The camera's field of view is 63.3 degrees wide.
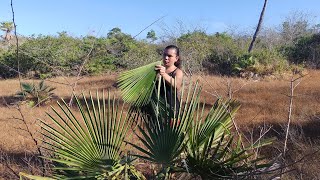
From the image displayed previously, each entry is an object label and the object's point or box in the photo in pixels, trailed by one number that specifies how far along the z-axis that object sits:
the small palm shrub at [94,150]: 1.69
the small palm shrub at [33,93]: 7.50
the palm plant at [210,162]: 1.50
